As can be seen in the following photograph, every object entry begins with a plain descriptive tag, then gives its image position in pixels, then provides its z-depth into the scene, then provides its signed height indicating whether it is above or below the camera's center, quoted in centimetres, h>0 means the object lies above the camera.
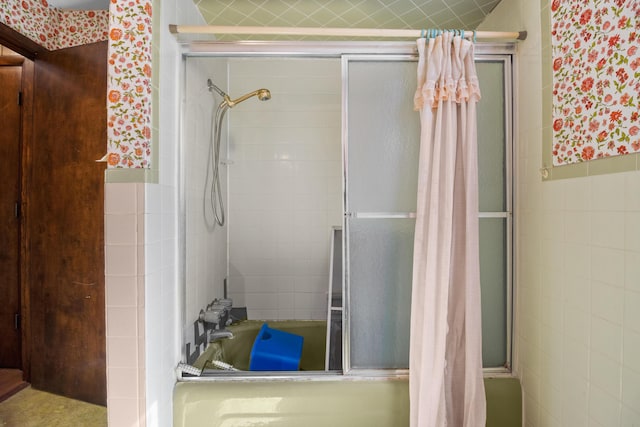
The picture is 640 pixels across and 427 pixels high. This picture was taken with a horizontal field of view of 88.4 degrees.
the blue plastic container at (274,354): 174 -77
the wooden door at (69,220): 178 -4
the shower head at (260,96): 199 +71
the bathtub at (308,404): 138 -81
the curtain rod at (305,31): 132 +74
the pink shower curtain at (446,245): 130 -13
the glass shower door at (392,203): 144 +4
